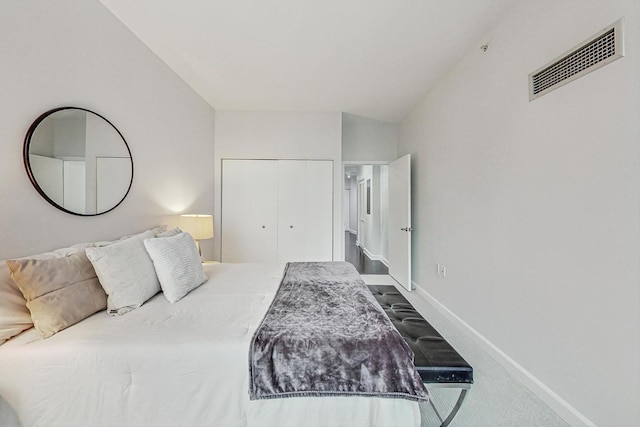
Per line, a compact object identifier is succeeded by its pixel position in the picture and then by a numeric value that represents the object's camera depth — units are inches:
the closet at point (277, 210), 159.0
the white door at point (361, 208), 310.1
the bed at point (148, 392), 41.9
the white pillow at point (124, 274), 55.9
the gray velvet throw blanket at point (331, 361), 42.9
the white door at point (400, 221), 145.9
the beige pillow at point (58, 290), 45.6
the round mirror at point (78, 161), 59.5
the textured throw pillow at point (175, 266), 65.2
